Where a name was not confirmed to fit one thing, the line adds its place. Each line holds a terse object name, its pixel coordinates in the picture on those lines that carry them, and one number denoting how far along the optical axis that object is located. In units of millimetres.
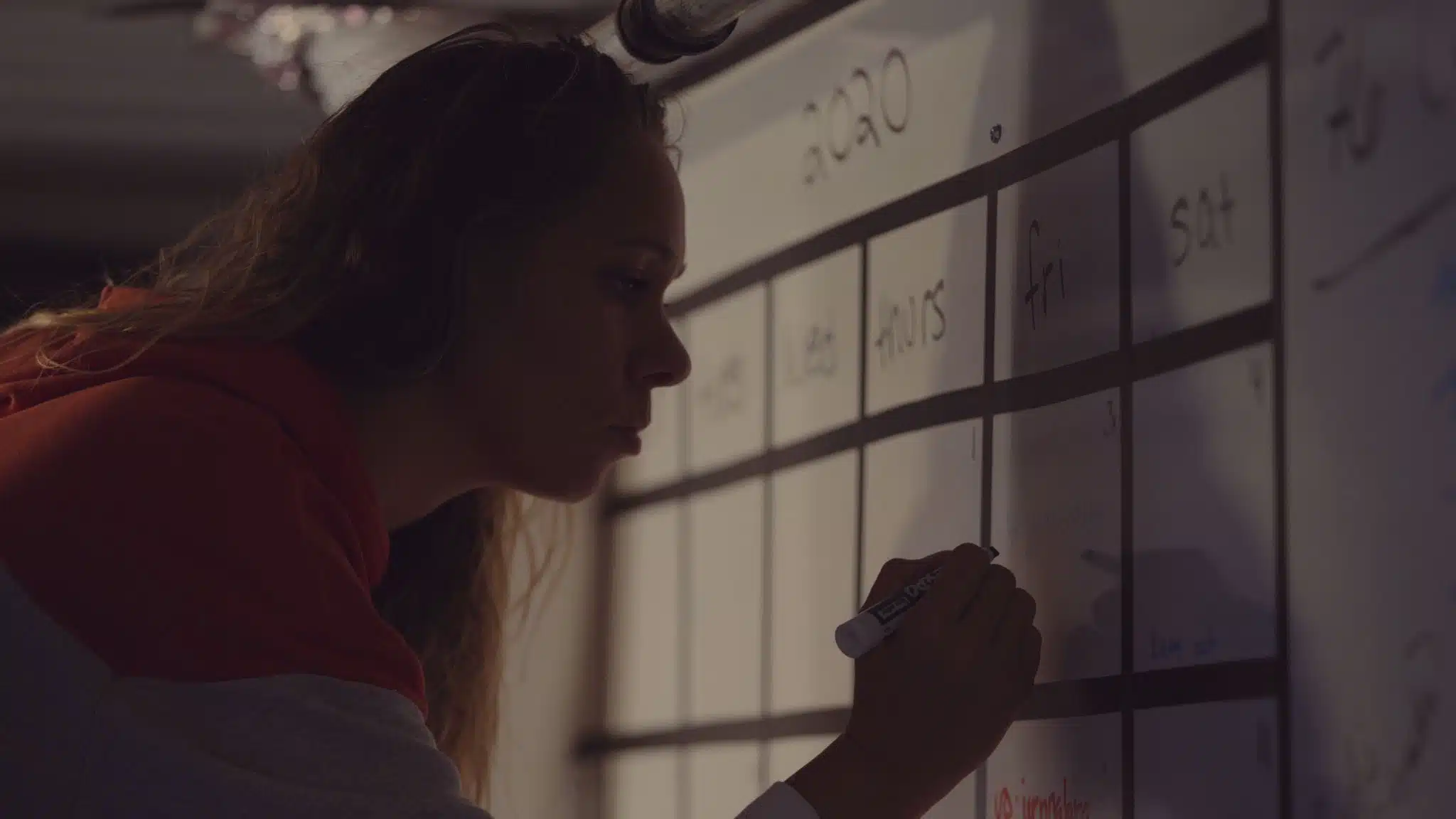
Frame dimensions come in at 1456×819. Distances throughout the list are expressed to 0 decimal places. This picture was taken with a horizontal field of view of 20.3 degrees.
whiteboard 1726
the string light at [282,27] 2468
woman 1710
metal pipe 2023
